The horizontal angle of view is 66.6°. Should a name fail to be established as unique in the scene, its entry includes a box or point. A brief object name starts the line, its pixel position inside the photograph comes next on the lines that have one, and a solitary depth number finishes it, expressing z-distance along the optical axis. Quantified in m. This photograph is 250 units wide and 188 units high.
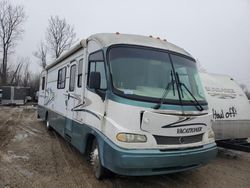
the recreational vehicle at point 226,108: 4.88
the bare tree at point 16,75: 33.84
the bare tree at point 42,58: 32.25
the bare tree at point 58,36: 30.17
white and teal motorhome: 2.97
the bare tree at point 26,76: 35.44
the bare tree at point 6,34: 29.56
